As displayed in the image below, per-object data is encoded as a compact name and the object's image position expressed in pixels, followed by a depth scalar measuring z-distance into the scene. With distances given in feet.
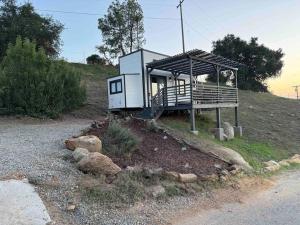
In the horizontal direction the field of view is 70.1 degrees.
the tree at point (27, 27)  60.09
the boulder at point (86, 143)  18.30
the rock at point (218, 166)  20.73
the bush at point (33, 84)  34.46
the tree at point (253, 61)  99.48
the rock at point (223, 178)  19.18
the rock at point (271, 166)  24.64
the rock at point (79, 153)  16.61
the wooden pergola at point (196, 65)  30.85
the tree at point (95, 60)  83.06
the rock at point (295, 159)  28.62
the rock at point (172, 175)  17.41
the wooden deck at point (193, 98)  31.14
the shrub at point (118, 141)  19.42
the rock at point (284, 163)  27.17
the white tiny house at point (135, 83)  36.86
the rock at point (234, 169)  20.70
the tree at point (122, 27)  77.08
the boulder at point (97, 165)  15.70
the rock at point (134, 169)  16.58
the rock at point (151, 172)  16.58
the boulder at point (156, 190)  15.41
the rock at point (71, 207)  12.46
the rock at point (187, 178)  17.56
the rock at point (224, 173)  19.80
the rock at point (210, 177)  18.54
